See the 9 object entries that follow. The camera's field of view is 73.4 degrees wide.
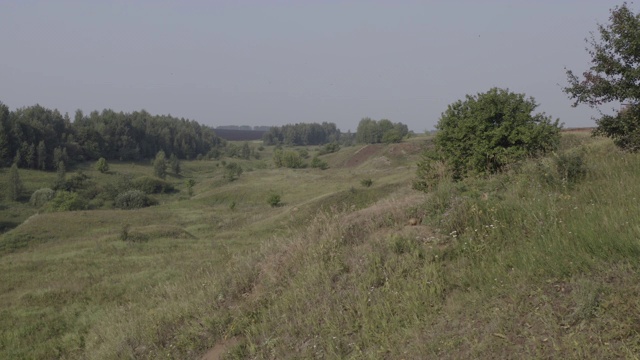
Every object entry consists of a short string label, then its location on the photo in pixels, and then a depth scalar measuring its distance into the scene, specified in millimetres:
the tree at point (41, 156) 83000
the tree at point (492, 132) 14867
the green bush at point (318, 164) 87644
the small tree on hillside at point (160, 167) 90750
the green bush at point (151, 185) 75238
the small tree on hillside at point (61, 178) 70875
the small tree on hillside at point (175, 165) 99869
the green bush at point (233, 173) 76400
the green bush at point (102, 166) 86812
